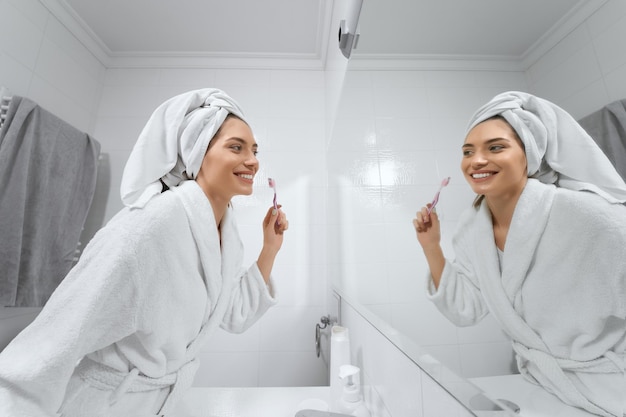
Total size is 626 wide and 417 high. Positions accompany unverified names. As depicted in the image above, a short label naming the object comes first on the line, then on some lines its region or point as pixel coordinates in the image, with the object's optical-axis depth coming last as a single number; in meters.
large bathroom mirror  0.20
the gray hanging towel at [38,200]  1.08
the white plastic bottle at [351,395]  0.68
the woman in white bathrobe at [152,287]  0.47
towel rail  1.15
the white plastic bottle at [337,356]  0.79
